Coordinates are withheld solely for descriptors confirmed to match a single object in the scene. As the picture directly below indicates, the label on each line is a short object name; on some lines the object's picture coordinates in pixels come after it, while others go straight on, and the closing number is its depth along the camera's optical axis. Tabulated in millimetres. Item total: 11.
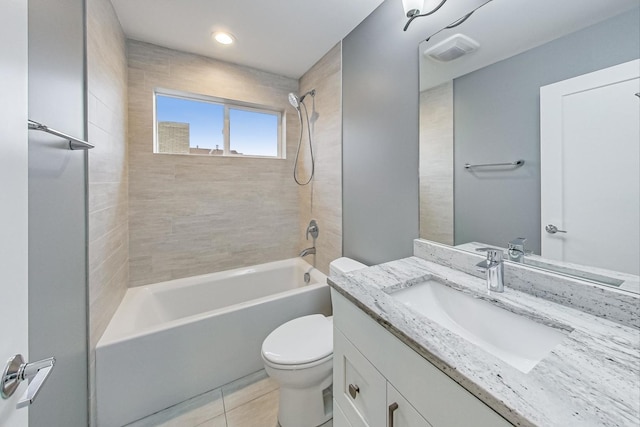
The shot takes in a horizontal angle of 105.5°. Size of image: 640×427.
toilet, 1258
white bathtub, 1365
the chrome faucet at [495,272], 892
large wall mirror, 731
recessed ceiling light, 1888
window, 2244
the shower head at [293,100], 2344
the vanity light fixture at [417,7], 1261
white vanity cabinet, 518
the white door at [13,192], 406
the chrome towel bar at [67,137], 786
